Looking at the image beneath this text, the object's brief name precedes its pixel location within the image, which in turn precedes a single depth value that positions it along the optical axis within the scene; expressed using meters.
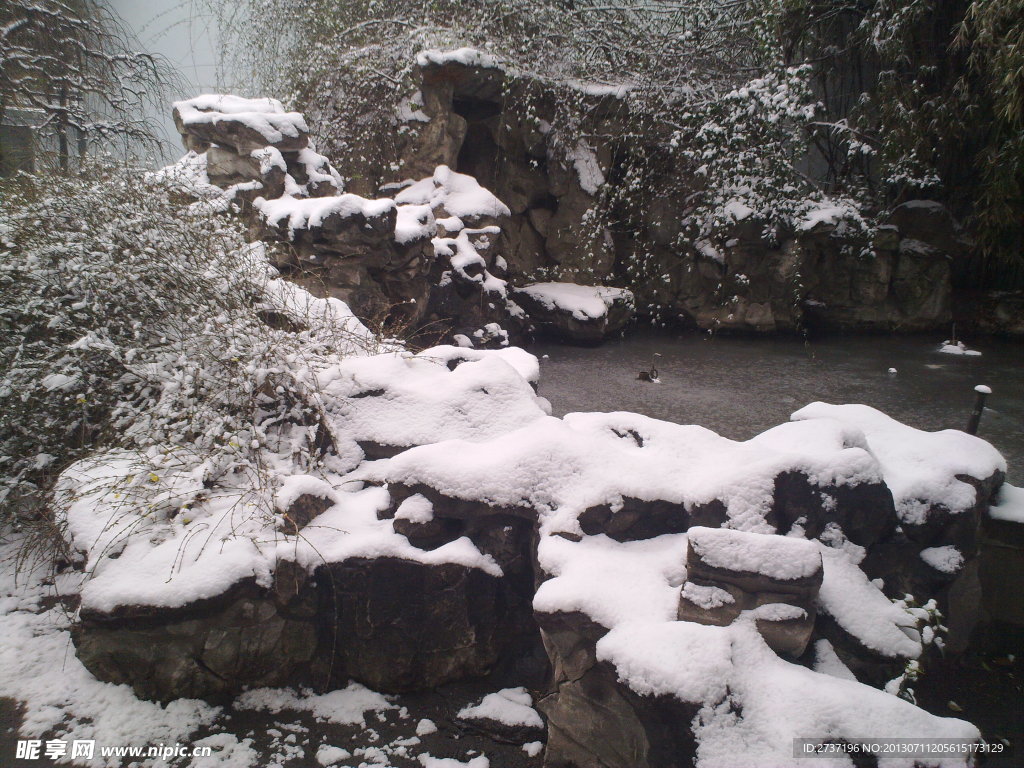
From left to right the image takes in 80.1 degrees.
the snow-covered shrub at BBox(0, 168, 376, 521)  2.87
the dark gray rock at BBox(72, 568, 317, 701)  2.30
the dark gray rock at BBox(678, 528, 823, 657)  1.90
